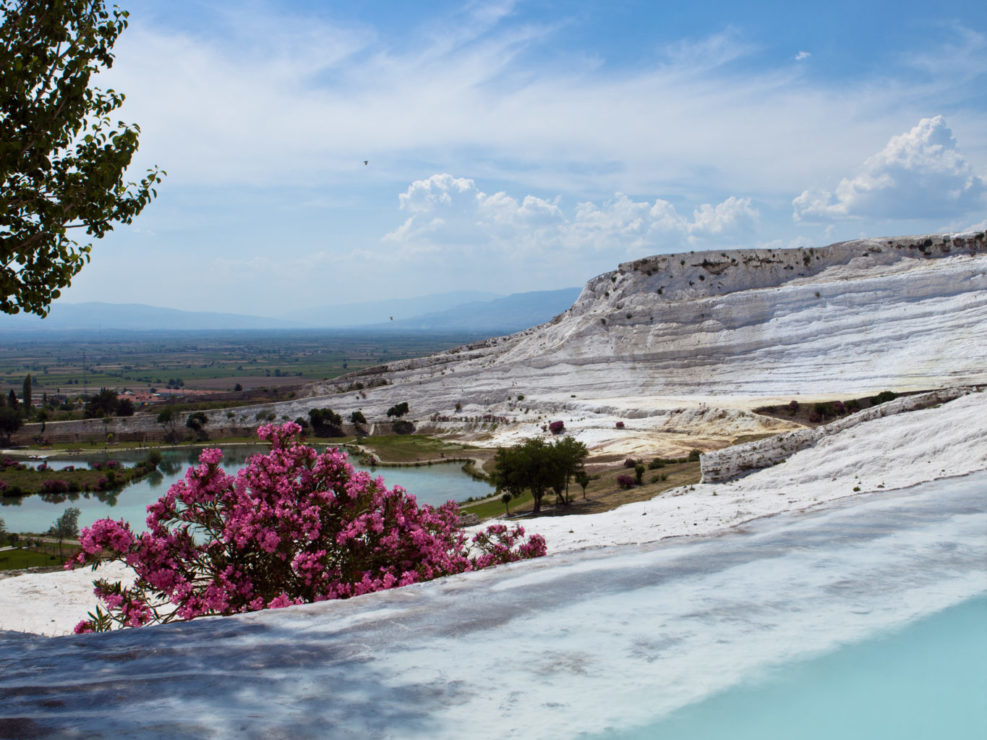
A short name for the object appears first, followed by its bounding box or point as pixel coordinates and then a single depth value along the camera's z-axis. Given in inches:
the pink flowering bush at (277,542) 305.0
